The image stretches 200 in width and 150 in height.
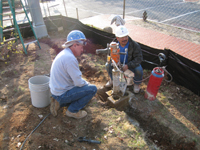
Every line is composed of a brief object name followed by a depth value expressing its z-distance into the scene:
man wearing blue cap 2.64
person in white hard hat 3.46
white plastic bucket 3.10
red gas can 3.36
